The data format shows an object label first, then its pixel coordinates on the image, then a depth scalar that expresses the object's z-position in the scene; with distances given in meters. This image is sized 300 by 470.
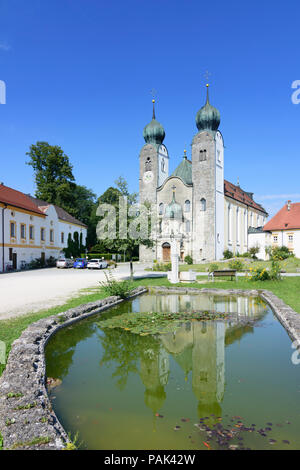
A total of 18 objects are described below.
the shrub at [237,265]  24.96
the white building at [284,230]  48.00
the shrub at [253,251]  41.88
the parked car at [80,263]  36.37
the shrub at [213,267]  24.81
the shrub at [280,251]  34.37
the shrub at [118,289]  12.45
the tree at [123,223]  18.39
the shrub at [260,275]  17.45
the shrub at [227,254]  43.91
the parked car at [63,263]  37.16
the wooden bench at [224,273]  18.38
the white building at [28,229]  31.06
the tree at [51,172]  50.16
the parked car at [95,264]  35.50
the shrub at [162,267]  31.23
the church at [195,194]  44.09
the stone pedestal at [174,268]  18.16
